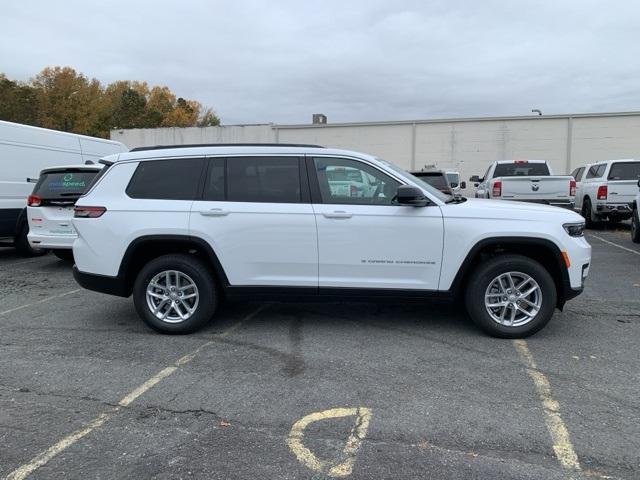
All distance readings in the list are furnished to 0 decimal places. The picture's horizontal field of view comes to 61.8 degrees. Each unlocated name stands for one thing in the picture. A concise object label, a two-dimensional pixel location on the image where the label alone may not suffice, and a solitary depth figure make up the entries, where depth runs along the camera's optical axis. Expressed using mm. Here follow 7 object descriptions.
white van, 9930
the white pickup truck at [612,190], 13625
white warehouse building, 24672
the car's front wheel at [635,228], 11603
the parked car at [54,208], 8828
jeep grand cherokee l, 5059
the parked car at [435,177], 12102
